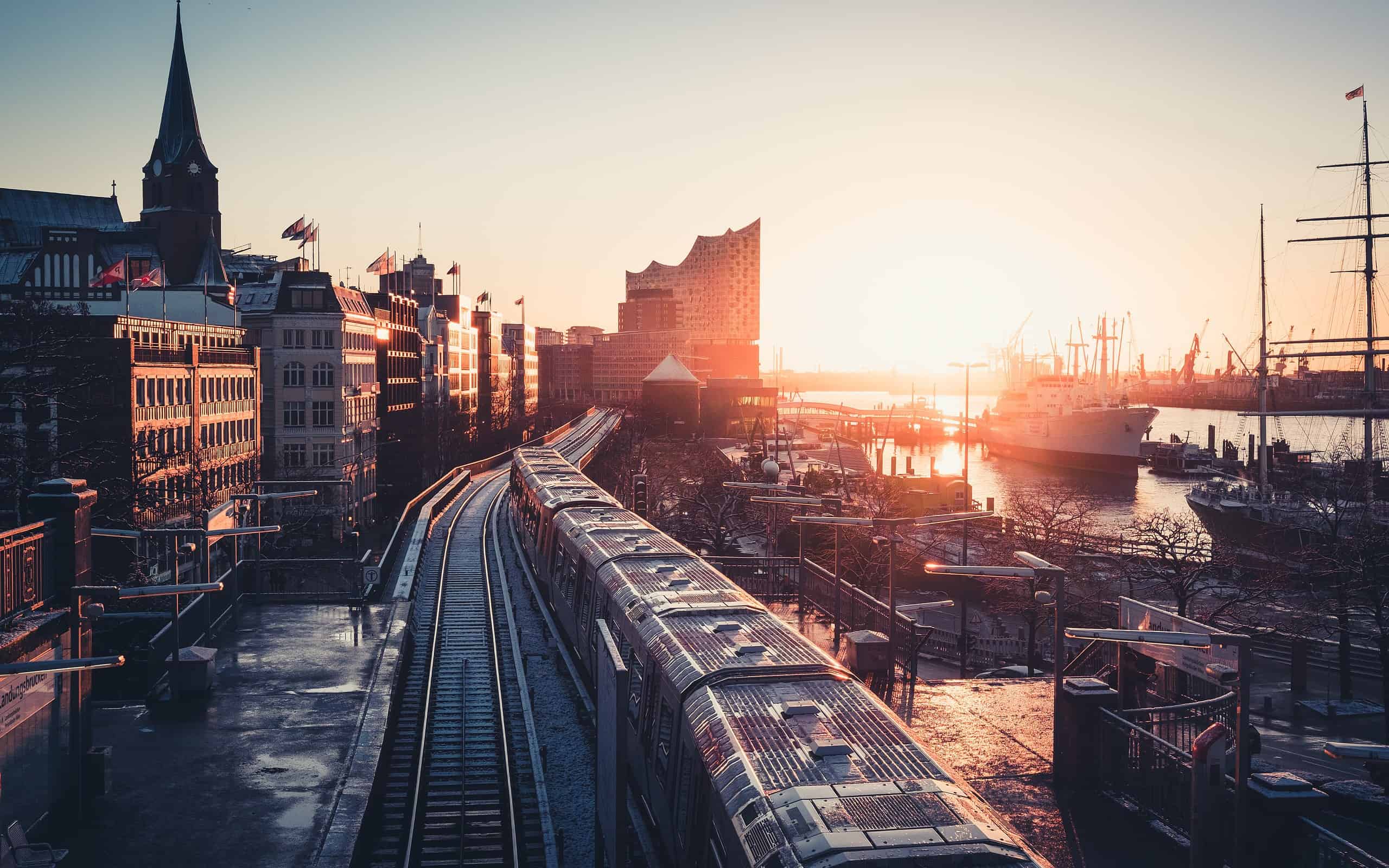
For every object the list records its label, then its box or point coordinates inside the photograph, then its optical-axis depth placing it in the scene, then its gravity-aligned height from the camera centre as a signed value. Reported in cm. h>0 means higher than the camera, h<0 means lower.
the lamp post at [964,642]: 2467 -595
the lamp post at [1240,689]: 1048 -289
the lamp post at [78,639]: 1344 -308
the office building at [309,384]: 6000 +151
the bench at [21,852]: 1138 -497
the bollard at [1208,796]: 1041 -404
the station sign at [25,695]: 1209 -352
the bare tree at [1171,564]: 2764 -533
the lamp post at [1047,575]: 1364 -245
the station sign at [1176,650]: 1217 -303
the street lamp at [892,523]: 1750 -223
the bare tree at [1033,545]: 3076 -566
